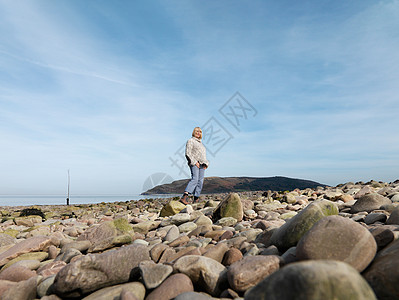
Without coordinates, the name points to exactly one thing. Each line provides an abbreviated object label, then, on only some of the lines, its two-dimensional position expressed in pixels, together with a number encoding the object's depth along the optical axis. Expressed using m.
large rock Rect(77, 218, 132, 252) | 5.14
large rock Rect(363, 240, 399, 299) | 1.89
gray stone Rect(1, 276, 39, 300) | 2.82
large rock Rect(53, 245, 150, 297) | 2.65
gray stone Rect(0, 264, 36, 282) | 3.39
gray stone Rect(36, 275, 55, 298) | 2.87
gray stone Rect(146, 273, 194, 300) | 2.37
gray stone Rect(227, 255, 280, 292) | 2.30
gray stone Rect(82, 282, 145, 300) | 2.49
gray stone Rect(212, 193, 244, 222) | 5.86
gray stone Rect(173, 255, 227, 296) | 2.48
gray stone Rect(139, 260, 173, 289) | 2.57
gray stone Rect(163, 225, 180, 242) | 4.81
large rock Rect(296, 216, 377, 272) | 2.13
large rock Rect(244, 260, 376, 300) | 1.45
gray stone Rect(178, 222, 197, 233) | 5.30
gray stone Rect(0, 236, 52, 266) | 4.19
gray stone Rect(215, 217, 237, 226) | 5.39
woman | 9.48
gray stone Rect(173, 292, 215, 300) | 2.14
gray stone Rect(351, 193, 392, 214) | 4.98
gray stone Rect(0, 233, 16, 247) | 5.57
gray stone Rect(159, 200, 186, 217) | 7.98
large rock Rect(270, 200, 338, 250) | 2.98
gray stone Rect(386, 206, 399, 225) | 3.35
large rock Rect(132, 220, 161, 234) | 6.14
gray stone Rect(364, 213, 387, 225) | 3.75
